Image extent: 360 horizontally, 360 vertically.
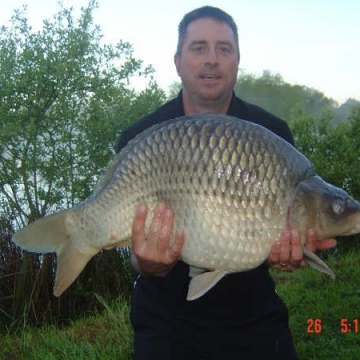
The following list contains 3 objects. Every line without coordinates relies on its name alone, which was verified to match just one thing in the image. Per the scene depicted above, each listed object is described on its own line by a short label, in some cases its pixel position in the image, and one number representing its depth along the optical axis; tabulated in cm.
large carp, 153
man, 186
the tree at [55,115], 407
